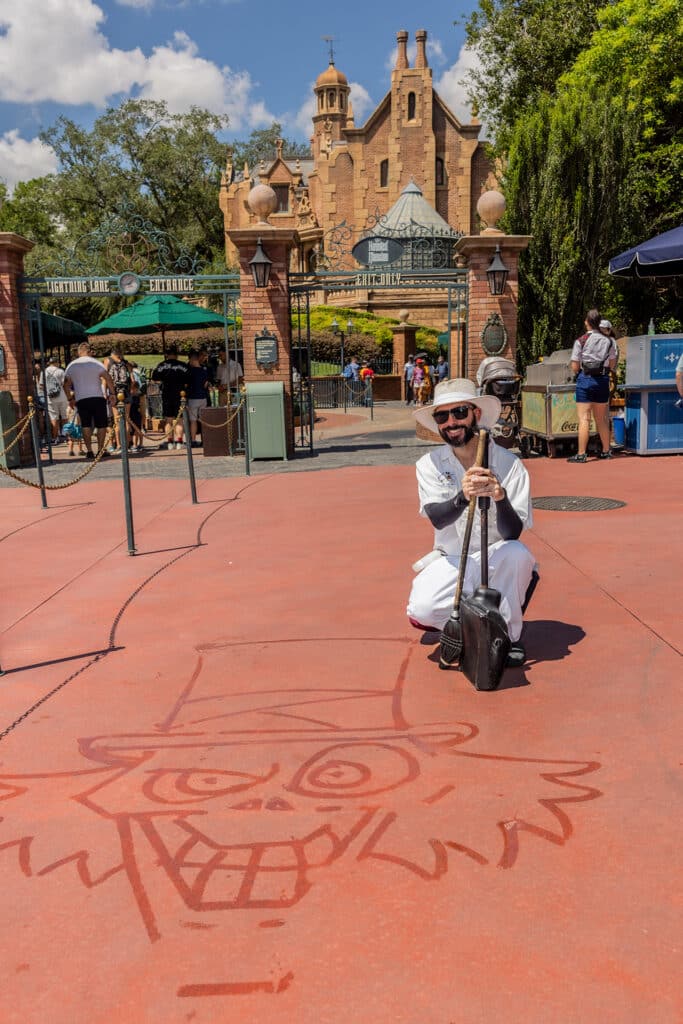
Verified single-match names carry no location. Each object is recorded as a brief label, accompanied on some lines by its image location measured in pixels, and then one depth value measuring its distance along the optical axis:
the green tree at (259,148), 75.62
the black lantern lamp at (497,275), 14.01
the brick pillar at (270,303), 14.04
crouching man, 4.12
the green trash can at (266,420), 13.61
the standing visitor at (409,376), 31.06
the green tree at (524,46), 26.34
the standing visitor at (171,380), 15.37
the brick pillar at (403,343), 37.03
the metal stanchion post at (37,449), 9.26
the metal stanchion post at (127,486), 7.08
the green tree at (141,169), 54.06
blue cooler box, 11.66
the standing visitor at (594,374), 11.22
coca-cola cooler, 12.30
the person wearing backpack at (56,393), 17.56
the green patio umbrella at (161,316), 16.55
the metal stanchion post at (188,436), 8.96
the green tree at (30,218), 60.56
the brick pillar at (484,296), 14.23
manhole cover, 8.38
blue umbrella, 11.84
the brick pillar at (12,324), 13.95
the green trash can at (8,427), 13.73
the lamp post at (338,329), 40.05
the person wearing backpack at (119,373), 15.68
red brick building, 58.69
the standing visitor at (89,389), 13.65
